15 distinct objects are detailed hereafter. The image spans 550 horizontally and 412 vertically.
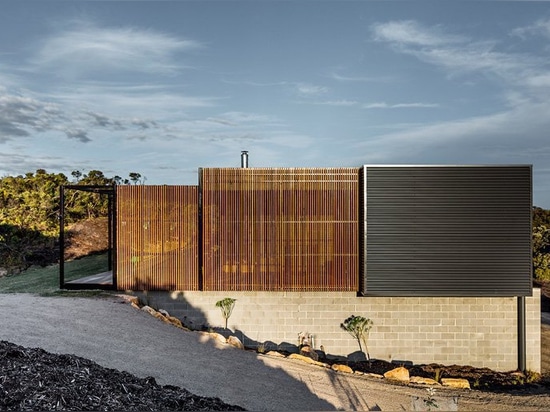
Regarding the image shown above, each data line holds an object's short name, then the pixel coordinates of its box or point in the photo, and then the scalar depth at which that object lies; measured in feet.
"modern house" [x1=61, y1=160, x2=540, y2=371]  37.73
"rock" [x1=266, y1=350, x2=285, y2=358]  32.51
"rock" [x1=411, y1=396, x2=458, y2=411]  23.56
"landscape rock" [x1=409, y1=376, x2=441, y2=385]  31.37
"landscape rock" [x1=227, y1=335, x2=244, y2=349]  33.44
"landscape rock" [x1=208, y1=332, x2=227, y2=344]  33.47
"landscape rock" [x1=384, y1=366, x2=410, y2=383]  31.42
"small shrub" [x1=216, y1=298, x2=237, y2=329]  38.45
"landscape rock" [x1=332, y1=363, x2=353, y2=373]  31.22
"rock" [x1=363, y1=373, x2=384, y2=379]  31.29
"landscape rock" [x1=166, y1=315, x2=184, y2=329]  36.15
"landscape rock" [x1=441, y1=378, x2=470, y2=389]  31.09
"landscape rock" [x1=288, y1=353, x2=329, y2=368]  31.78
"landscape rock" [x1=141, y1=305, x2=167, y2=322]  35.91
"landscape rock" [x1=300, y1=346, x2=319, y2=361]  36.58
